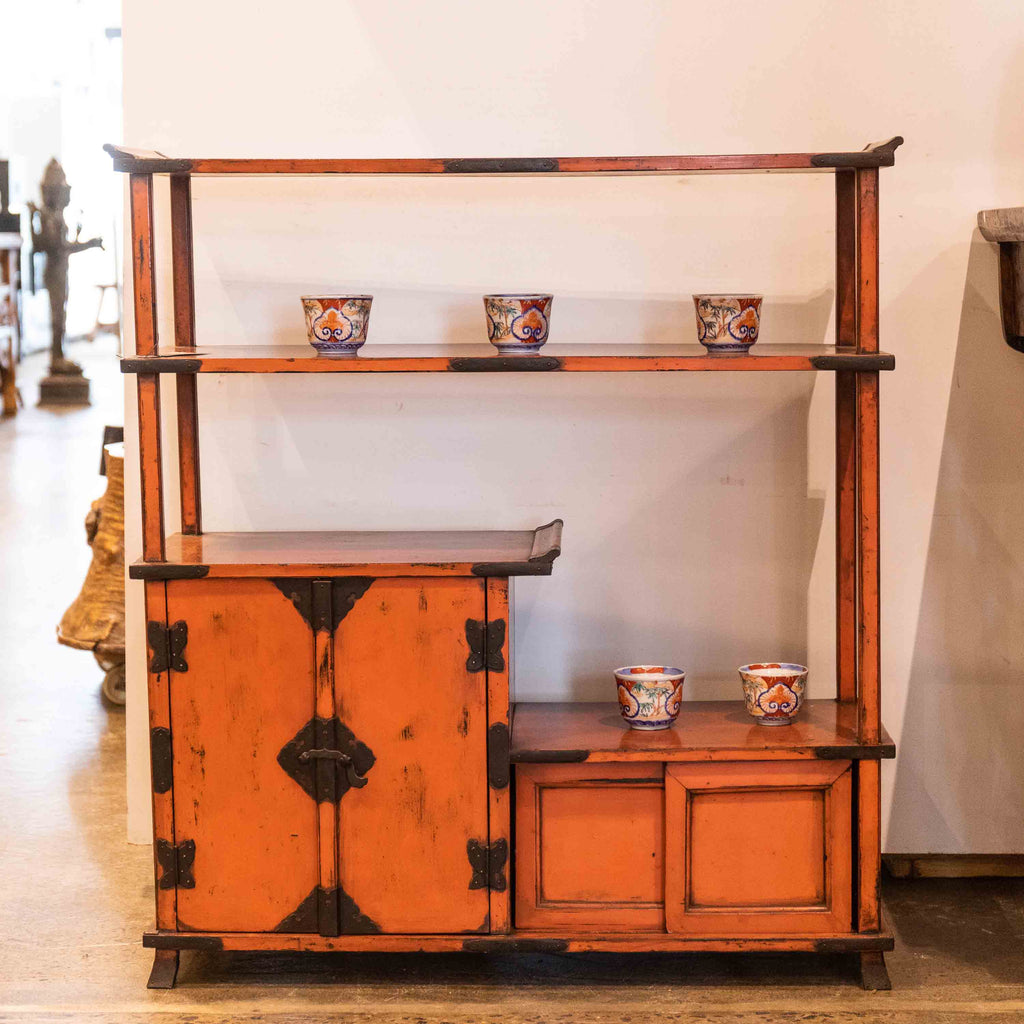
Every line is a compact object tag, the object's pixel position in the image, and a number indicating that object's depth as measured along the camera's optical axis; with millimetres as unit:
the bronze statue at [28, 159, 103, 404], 10156
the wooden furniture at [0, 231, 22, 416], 10188
